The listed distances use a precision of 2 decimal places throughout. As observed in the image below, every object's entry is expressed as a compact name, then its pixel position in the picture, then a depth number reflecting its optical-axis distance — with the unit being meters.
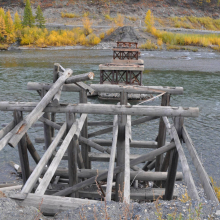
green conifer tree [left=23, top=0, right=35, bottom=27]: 62.47
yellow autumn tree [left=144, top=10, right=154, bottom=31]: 70.03
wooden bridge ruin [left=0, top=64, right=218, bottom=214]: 3.46
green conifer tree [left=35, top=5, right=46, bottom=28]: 63.18
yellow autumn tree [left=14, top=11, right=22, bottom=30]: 58.62
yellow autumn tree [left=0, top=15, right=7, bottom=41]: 53.86
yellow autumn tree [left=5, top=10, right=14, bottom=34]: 55.69
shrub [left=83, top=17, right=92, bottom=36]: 59.93
